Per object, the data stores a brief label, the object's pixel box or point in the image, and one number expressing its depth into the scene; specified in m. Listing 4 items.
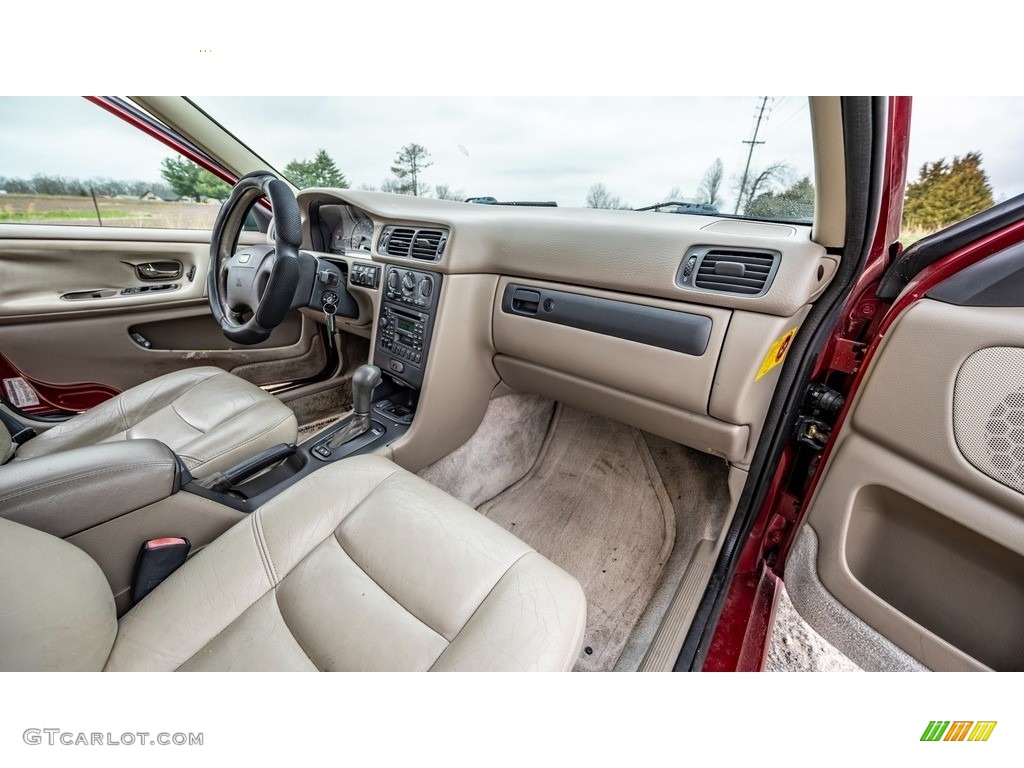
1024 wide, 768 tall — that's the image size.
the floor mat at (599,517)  1.27
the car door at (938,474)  0.72
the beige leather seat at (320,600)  0.59
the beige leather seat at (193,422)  1.20
